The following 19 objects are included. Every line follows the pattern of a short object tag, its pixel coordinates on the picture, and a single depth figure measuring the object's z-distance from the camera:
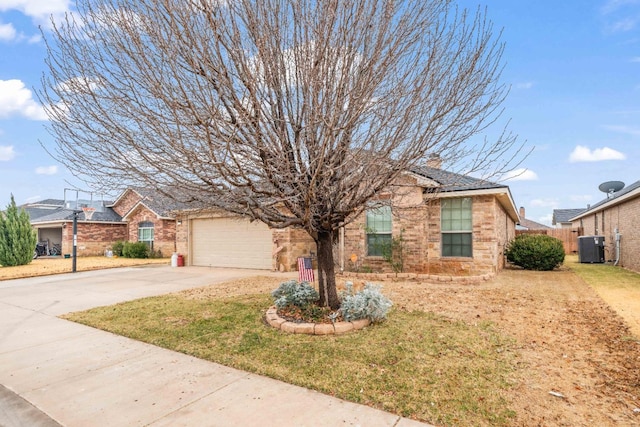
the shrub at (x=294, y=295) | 6.39
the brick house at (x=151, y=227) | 22.05
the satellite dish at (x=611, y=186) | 18.02
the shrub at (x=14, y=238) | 17.38
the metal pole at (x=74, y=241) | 15.04
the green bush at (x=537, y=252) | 13.42
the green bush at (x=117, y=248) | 23.17
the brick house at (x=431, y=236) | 10.80
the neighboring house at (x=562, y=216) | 34.56
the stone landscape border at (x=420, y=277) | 10.05
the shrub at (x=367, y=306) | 5.64
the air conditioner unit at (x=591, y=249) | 16.05
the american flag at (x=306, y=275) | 9.47
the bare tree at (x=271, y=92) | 4.41
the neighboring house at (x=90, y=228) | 24.31
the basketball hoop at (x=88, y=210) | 17.11
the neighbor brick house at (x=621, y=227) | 12.95
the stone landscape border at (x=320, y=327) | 5.33
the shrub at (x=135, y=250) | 21.72
